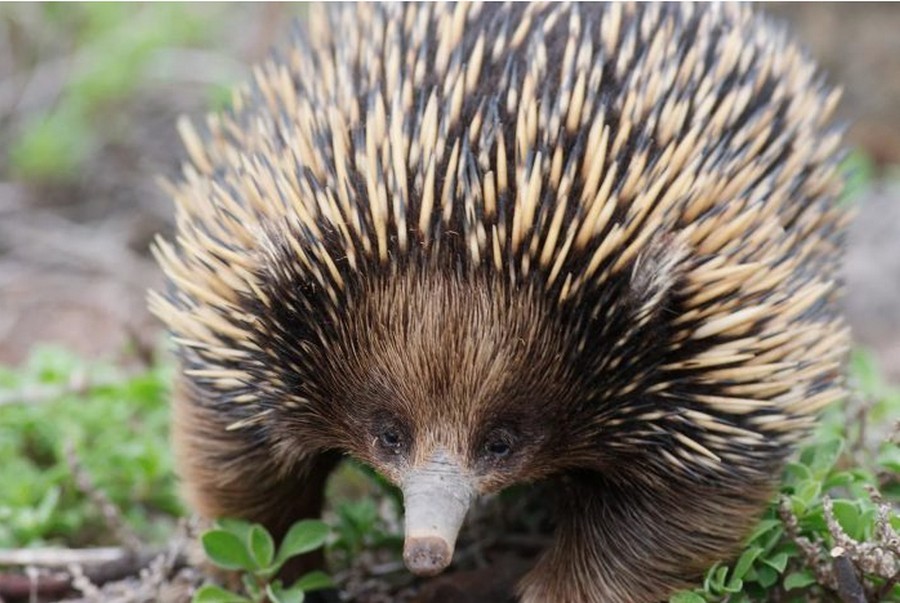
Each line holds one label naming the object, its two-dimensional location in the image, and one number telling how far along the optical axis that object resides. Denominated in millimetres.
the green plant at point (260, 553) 2922
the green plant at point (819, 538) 2541
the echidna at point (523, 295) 2434
